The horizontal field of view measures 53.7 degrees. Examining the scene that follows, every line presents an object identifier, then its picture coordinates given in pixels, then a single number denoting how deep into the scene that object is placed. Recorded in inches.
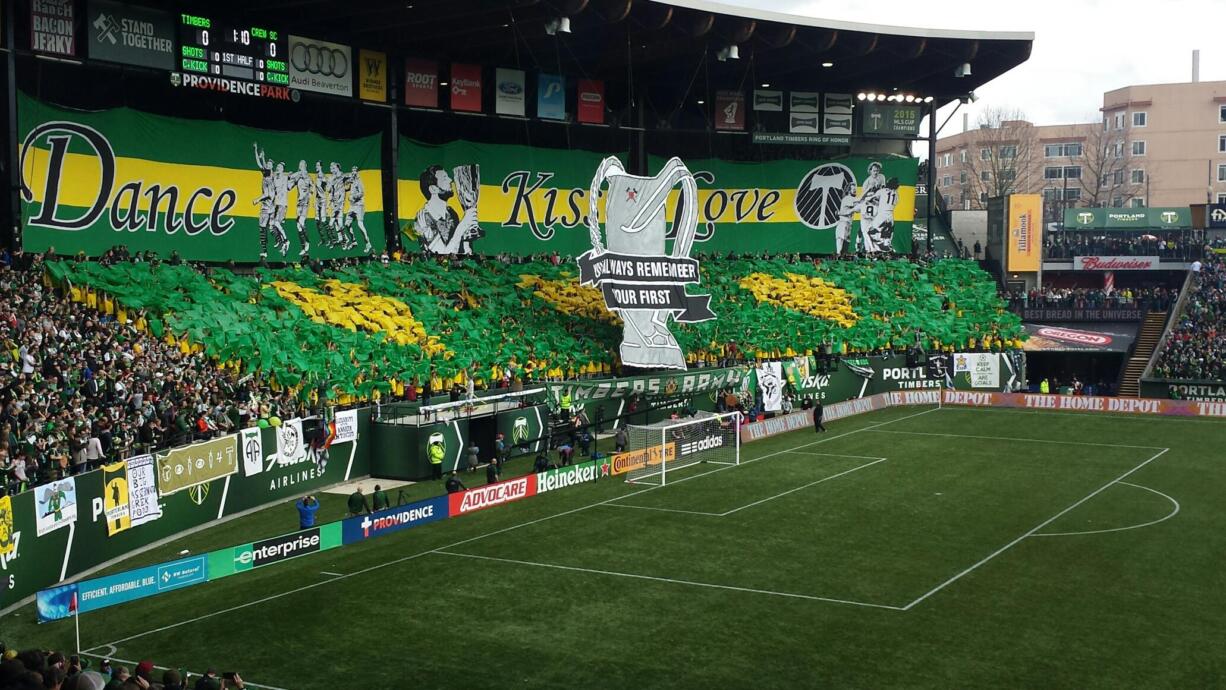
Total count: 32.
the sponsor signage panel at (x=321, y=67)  1872.5
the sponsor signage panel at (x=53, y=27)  1526.8
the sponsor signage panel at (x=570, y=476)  1449.3
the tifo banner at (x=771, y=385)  2073.9
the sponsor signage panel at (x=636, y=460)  1578.5
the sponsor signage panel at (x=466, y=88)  2177.7
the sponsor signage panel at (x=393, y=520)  1181.7
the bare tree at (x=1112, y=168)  4667.8
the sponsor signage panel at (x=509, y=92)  2250.2
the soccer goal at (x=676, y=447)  1573.6
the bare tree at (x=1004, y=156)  4790.8
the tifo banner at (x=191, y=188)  1584.6
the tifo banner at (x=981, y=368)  2422.5
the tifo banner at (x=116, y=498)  1074.1
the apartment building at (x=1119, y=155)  4500.5
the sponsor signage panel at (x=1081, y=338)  2659.9
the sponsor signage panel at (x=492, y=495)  1317.7
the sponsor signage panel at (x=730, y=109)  2608.3
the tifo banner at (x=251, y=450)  1298.0
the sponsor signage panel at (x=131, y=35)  1594.5
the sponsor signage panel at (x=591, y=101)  2417.6
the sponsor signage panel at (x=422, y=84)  2108.8
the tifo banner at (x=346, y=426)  1478.8
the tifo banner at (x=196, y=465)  1162.6
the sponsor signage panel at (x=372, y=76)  2006.6
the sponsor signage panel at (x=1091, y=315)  2758.4
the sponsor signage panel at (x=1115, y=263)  2955.2
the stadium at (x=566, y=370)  922.7
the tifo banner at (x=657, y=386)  1749.5
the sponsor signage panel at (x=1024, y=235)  2989.7
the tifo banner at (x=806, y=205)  2662.4
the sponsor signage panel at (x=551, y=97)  2319.1
